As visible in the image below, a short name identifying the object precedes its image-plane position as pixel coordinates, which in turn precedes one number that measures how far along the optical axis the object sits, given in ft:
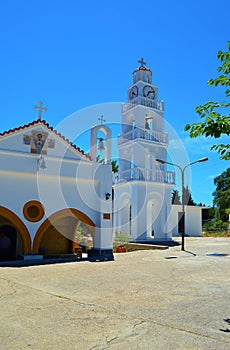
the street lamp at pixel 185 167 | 58.13
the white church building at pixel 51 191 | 39.63
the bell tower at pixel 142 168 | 72.43
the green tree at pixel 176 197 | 124.67
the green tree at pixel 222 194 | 127.44
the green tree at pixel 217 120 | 14.65
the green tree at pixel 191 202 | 123.34
